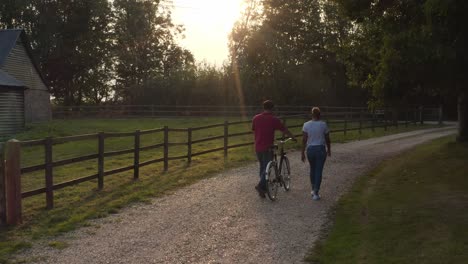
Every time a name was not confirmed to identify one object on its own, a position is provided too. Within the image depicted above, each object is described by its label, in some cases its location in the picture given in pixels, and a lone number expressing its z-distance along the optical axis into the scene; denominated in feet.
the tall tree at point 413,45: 38.02
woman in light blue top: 31.73
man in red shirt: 31.94
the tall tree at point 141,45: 185.98
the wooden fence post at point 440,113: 126.82
